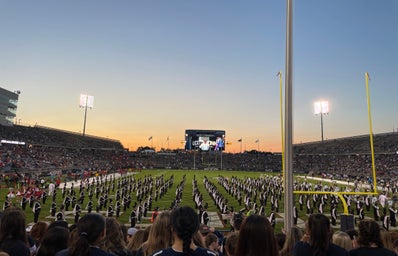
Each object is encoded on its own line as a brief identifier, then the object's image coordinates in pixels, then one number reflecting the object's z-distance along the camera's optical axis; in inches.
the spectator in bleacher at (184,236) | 79.0
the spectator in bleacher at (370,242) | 110.0
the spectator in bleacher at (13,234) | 110.0
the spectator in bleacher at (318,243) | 101.1
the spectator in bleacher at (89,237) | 82.4
